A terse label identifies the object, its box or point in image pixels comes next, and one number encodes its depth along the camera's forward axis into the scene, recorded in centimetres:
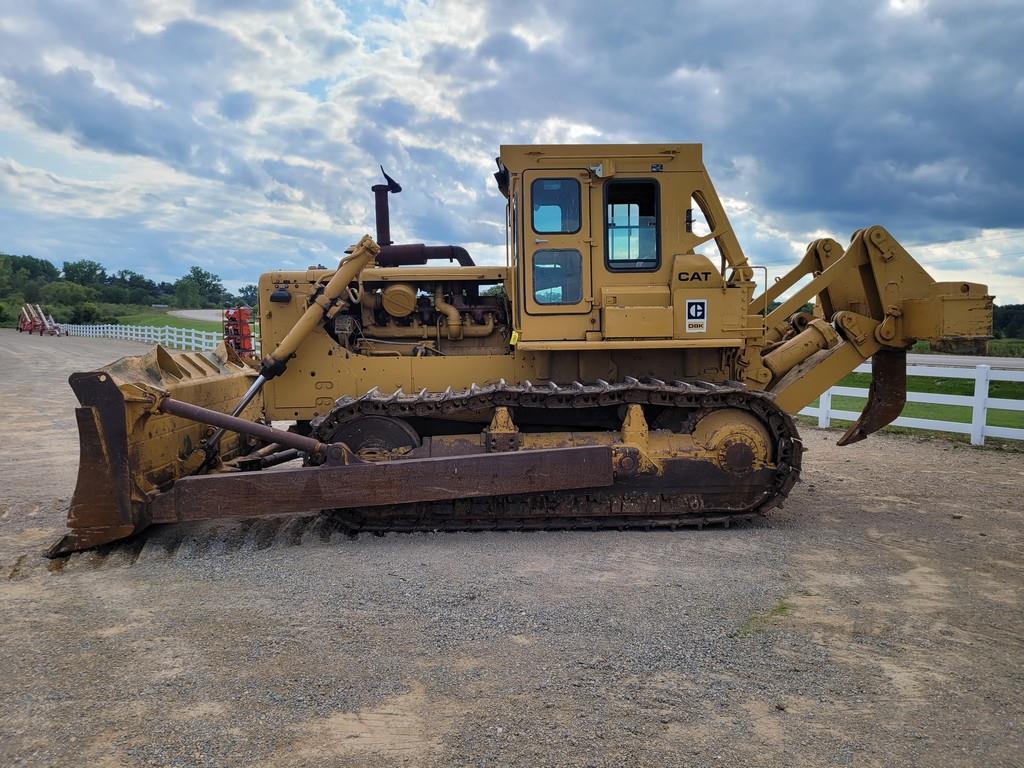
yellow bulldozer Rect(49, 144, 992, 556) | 579
